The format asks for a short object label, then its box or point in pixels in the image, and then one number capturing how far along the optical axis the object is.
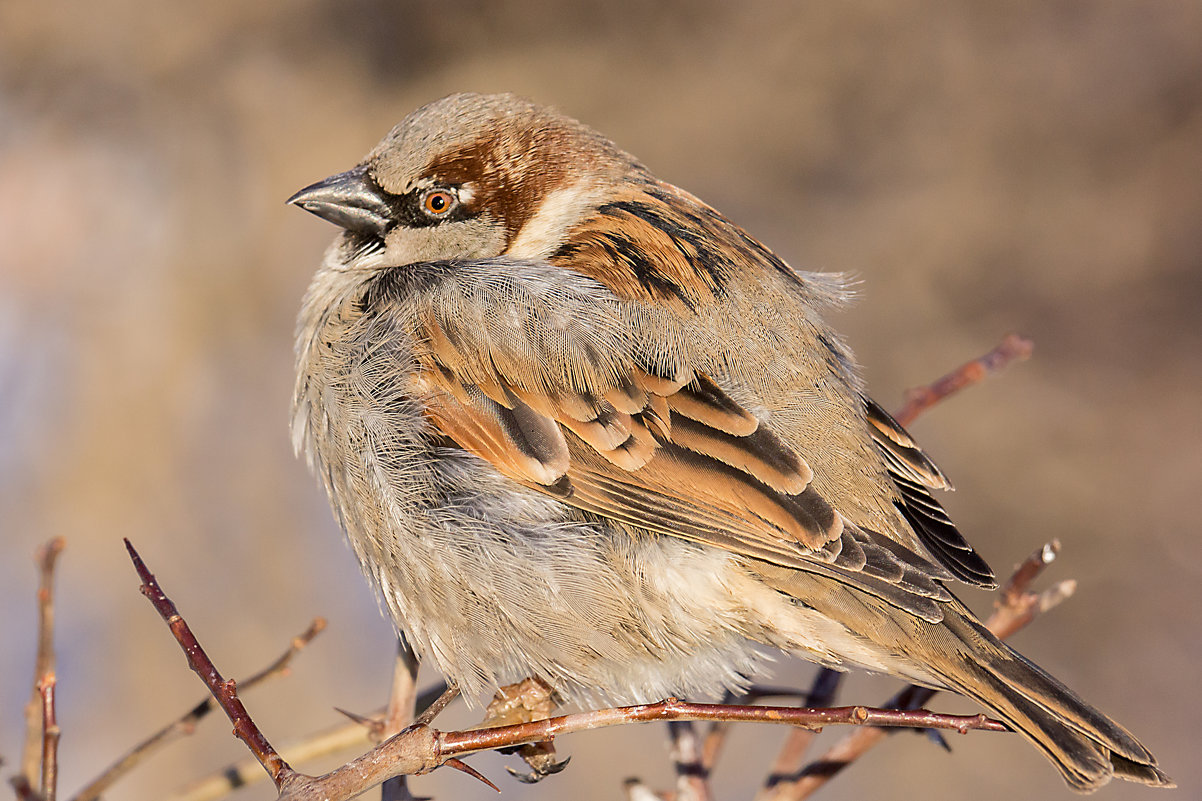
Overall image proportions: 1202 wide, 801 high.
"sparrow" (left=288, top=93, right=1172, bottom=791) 4.50
